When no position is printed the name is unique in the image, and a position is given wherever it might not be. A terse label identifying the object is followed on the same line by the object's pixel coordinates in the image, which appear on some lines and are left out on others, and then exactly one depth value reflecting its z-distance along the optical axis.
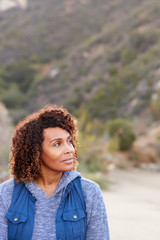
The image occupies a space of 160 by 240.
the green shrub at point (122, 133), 16.18
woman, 1.98
